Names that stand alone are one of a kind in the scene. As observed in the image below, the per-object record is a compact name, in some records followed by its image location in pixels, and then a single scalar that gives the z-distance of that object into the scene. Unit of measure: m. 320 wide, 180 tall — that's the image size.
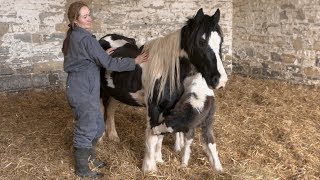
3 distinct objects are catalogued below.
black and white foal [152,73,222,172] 3.13
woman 3.01
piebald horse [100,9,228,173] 2.90
